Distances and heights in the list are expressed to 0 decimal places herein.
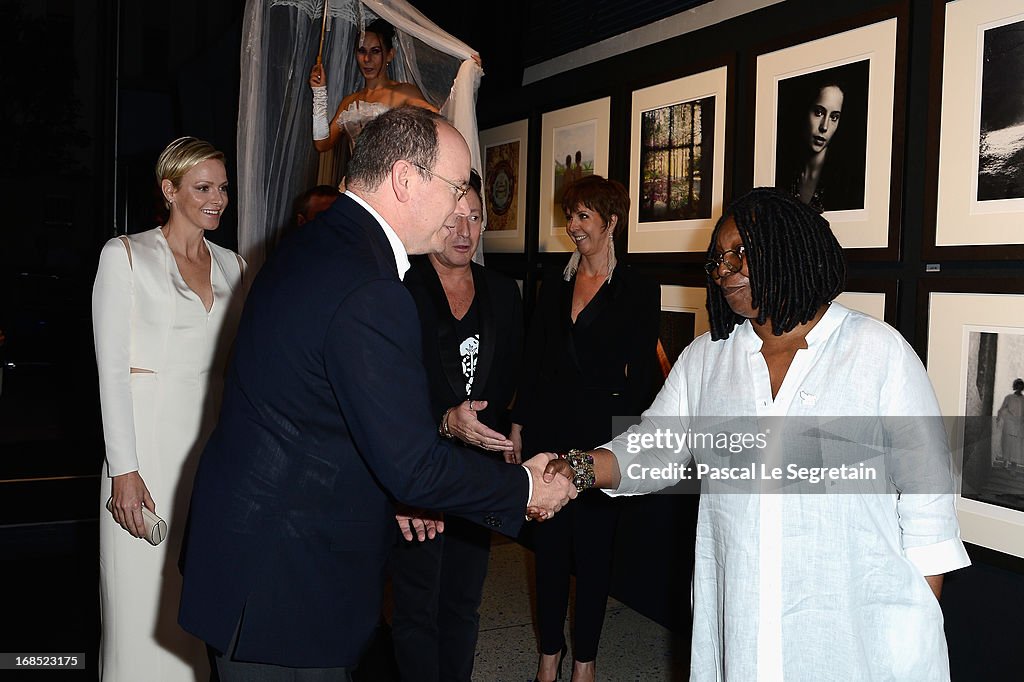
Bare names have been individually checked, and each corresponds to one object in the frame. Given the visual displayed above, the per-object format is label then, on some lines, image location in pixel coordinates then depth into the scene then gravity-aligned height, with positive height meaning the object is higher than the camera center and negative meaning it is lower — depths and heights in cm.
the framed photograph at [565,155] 443 +91
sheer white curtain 404 +114
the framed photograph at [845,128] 282 +72
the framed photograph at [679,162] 365 +74
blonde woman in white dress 270 -27
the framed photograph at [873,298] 290 +12
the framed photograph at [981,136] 242 +58
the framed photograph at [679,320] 379 +3
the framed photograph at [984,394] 248 -17
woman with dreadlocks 175 -32
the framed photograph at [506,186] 513 +83
